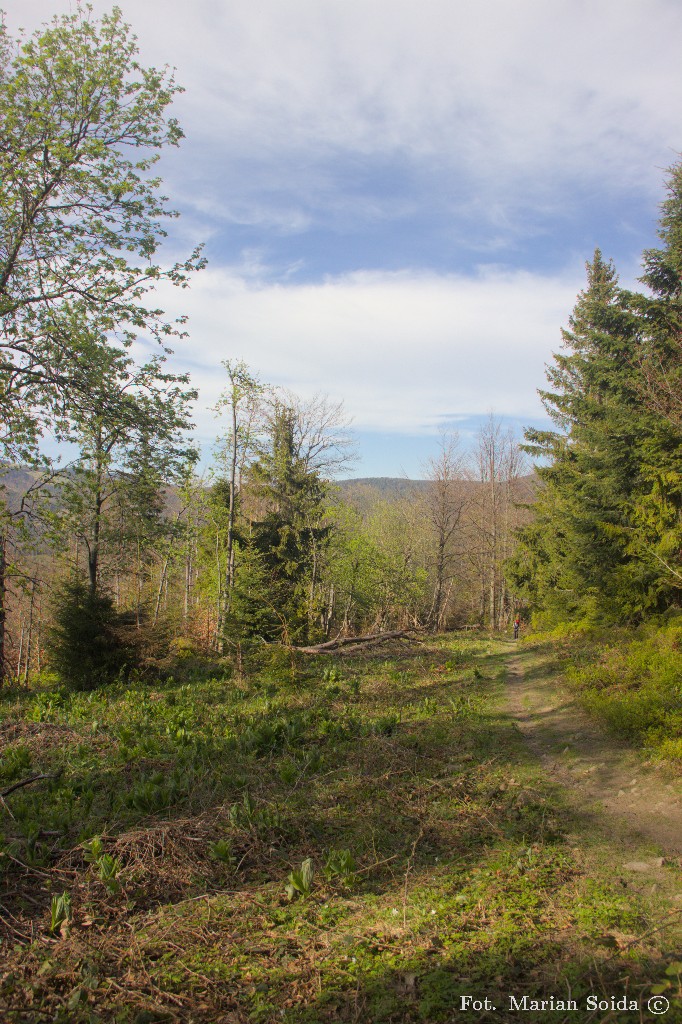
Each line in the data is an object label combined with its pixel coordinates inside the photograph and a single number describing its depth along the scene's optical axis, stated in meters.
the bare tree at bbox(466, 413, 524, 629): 40.64
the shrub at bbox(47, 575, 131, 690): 14.62
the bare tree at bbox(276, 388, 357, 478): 27.89
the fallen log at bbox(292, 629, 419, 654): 16.03
